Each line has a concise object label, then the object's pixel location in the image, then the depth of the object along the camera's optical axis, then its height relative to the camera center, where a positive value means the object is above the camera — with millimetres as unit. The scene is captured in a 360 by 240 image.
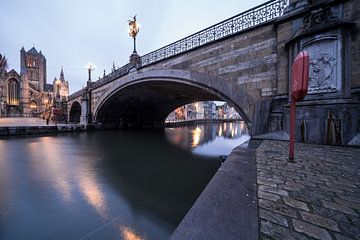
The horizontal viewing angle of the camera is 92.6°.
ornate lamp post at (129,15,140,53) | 13905 +7351
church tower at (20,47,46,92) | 65250 +19789
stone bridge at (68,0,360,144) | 4934 +2180
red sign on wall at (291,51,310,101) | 3062 +760
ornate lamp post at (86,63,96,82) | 19453 +5694
